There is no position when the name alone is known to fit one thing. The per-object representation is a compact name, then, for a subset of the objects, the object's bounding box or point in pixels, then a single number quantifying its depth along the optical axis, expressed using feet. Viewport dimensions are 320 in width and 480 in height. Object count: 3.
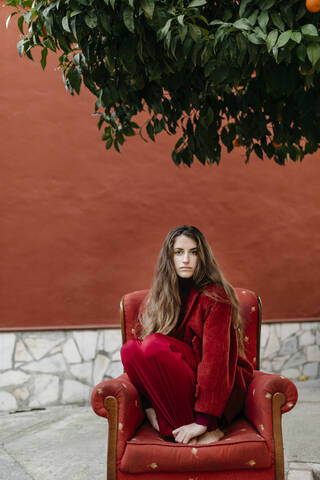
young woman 6.03
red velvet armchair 5.77
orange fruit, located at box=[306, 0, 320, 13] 4.52
